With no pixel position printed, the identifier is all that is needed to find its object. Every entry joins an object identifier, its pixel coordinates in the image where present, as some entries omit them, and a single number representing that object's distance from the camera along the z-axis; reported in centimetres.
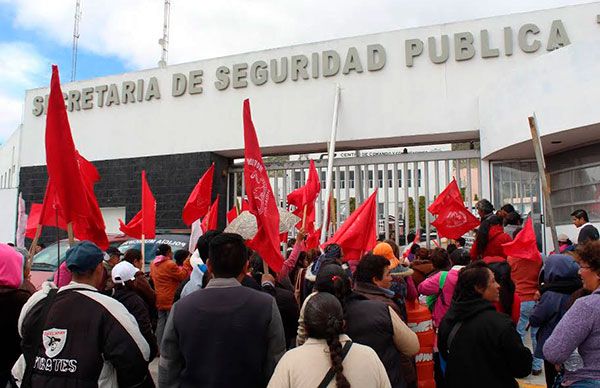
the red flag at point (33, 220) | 903
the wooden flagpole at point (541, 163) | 591
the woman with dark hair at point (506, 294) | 507
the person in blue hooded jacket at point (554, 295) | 412
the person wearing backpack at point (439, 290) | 495
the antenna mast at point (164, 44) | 1788
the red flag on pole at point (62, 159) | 407
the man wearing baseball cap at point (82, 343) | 274
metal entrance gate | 1284
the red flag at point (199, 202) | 941
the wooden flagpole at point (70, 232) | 395
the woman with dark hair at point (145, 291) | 526
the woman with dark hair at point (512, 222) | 779
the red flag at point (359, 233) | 668
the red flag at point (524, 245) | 646
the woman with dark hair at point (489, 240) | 652
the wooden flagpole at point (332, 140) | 1233
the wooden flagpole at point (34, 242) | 507
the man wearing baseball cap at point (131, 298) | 335
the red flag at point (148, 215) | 849
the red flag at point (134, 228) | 925
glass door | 1206
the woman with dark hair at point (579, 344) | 299
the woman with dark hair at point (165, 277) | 722
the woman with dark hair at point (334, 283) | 338
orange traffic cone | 428
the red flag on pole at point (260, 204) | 434
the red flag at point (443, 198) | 941
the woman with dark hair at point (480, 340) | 322
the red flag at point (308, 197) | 881
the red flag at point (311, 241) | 834
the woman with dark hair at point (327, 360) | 231
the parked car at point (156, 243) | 934
